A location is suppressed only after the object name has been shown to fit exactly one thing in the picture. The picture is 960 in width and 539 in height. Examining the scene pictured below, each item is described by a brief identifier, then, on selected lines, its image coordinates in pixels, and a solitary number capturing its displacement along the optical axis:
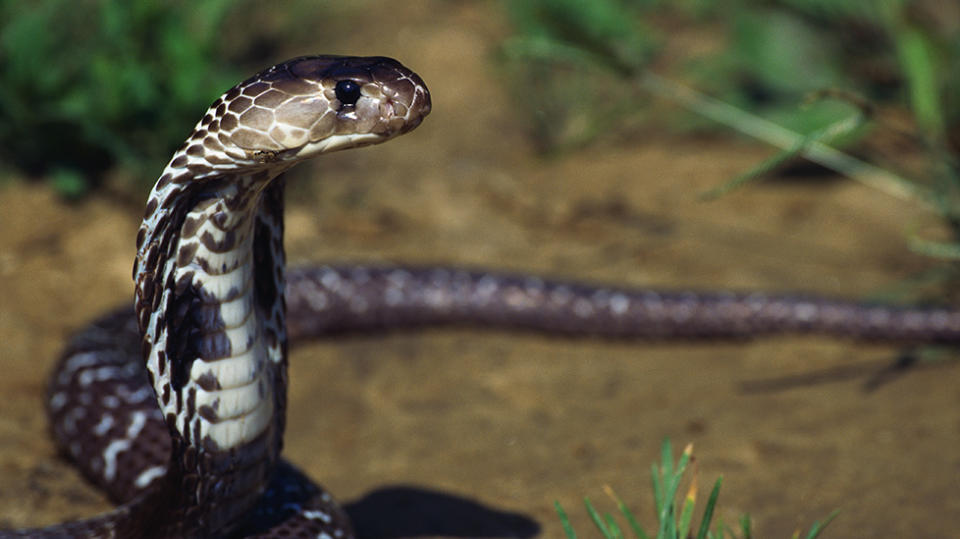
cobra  4.24
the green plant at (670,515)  4.68
